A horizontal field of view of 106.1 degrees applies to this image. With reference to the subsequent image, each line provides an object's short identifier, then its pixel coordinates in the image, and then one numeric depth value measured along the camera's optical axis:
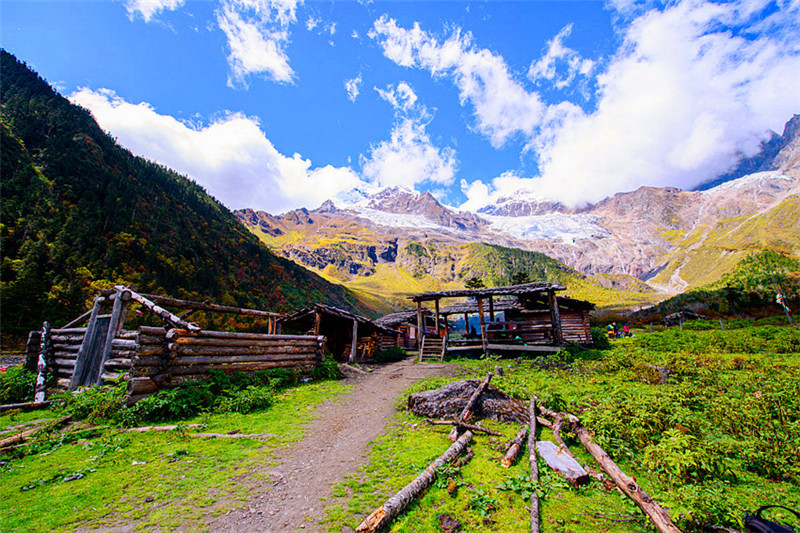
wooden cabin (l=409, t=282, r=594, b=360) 20.70
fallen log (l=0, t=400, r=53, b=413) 8.70
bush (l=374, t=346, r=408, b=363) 25.53
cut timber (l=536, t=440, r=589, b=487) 4.86
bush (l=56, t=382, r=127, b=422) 8.20
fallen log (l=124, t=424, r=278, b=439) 7.39
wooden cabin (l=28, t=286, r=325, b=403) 9.40
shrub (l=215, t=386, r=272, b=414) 9.70
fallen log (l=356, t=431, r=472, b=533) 3.76
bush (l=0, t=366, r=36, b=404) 9.88
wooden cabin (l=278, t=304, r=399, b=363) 24.02
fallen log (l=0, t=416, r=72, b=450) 6.19
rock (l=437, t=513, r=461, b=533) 3.84
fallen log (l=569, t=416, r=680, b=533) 3.60
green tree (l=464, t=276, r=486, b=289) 55.71
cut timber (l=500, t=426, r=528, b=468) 5.58
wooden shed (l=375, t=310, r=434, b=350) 36.56
